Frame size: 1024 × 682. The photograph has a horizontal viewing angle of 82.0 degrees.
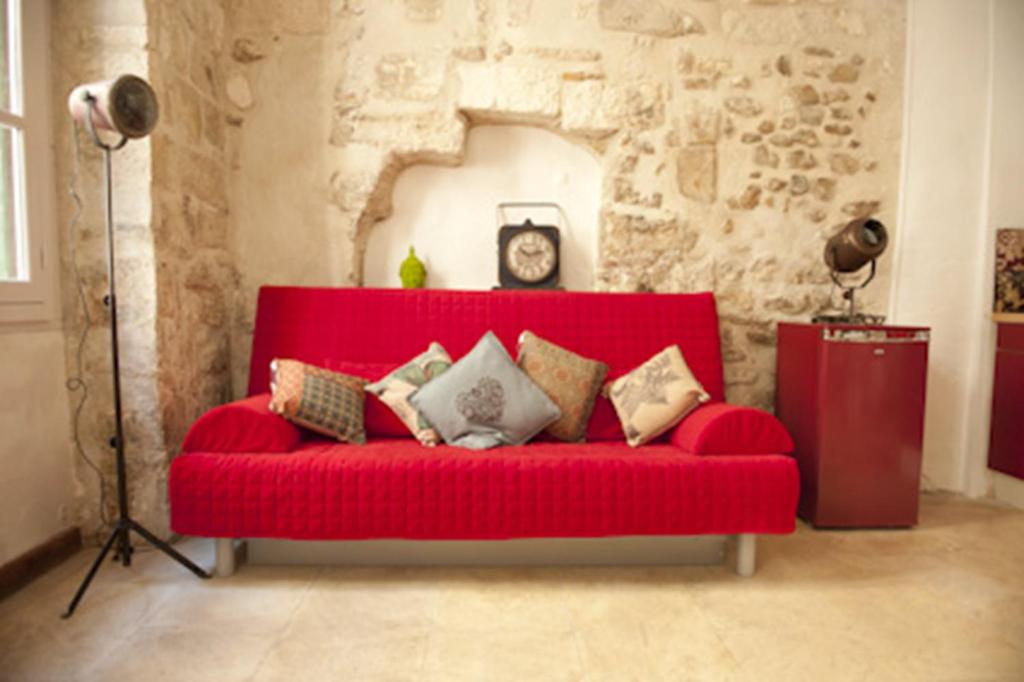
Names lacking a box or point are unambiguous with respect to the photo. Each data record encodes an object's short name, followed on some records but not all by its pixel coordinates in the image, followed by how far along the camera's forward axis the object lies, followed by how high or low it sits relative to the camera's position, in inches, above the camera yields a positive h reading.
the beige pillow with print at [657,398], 91.2 -15.8
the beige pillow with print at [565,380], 94.7 -13.7
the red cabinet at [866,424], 98.0 -20.4
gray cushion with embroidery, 88.4 -16.9
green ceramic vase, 113.2 +3.9
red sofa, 77.7 -25.7
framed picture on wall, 114.7 +7.0
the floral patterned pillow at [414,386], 89.8 -14.9
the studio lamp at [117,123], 71.8 +20.4
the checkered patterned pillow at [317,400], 85.4 -16.2
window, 78.8 +16.4
